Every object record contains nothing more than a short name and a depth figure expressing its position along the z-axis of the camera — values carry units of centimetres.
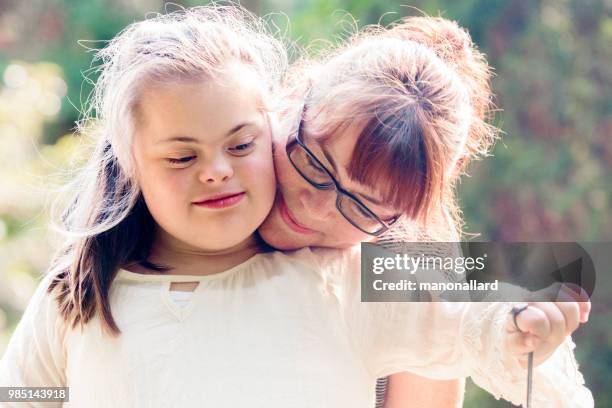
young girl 147
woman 148
